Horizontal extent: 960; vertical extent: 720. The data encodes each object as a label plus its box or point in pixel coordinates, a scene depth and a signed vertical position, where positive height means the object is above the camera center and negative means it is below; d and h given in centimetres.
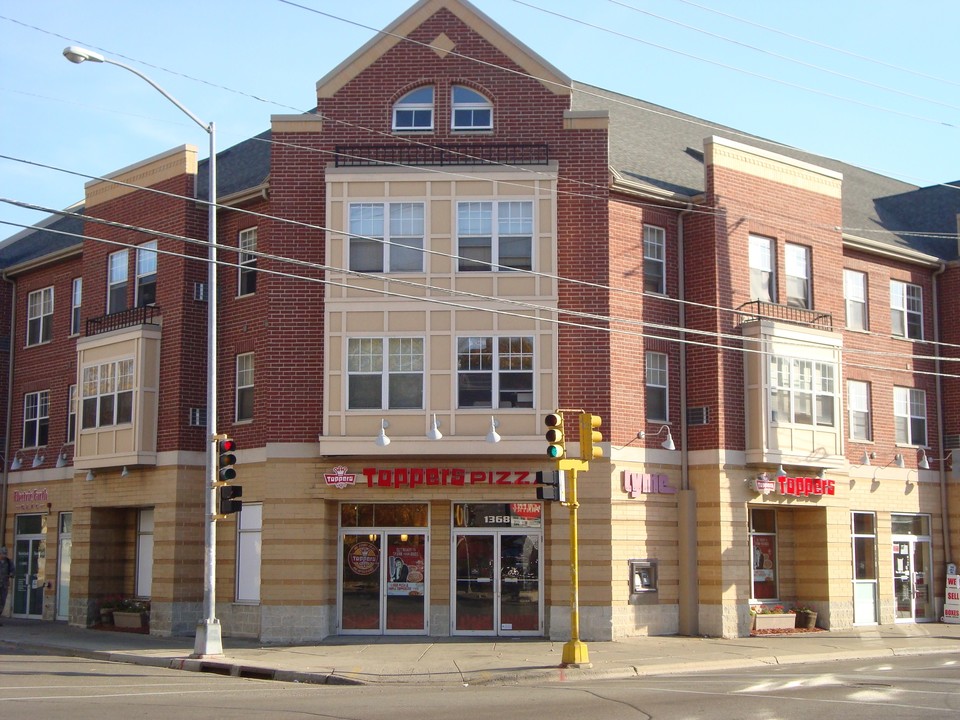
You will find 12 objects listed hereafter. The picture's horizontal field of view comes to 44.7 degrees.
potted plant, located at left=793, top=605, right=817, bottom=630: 2722 -251
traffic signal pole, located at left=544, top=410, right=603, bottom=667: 1986 +67
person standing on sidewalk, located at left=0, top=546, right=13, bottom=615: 3192 -176
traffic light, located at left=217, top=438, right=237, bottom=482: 2184 +93
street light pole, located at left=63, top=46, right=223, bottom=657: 2167 +69
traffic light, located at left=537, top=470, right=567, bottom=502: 2011 +45
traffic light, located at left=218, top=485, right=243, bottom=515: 2175 +18
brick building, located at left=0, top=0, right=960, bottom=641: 2475 +298
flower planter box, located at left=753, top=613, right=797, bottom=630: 2634 -252
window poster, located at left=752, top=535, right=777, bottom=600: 2752 -136
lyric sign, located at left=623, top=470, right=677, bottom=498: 2527 +55
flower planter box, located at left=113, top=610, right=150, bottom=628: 2821 -267
